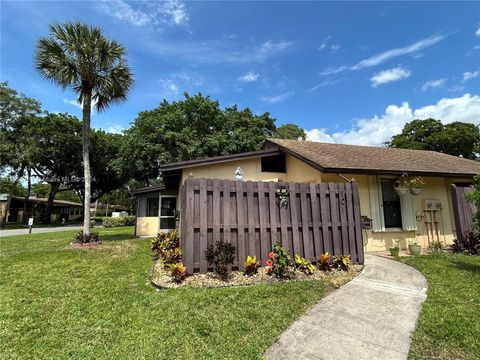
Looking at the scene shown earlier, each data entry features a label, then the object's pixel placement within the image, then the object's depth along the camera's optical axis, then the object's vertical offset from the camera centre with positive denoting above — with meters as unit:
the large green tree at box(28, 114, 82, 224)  28.22 +7.83
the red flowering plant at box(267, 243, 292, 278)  5.34 -0.94
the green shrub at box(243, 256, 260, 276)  5.47 -1.03
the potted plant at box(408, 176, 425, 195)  8.83 +0.91
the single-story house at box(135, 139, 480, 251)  8.61 +1.36
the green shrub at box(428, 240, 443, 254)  8.46 -1.16
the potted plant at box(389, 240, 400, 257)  7.52 -1.07
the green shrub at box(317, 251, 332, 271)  5.89 -1.05
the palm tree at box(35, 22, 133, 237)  10.71 +6.46
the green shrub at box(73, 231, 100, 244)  10.69 -0.76
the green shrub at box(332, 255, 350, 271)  6.02 -1.08
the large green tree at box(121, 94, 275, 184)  23.12 +7.66
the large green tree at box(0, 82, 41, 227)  26.41 +9.37
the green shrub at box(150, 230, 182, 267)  6.42 -0.86
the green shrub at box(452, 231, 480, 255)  7.95 -1.01
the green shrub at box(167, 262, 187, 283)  5.13 -1.05
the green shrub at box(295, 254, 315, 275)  5.62 -1.07
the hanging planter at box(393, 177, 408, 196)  8.77 +0.85
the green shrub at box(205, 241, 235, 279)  5.31 -0.79
